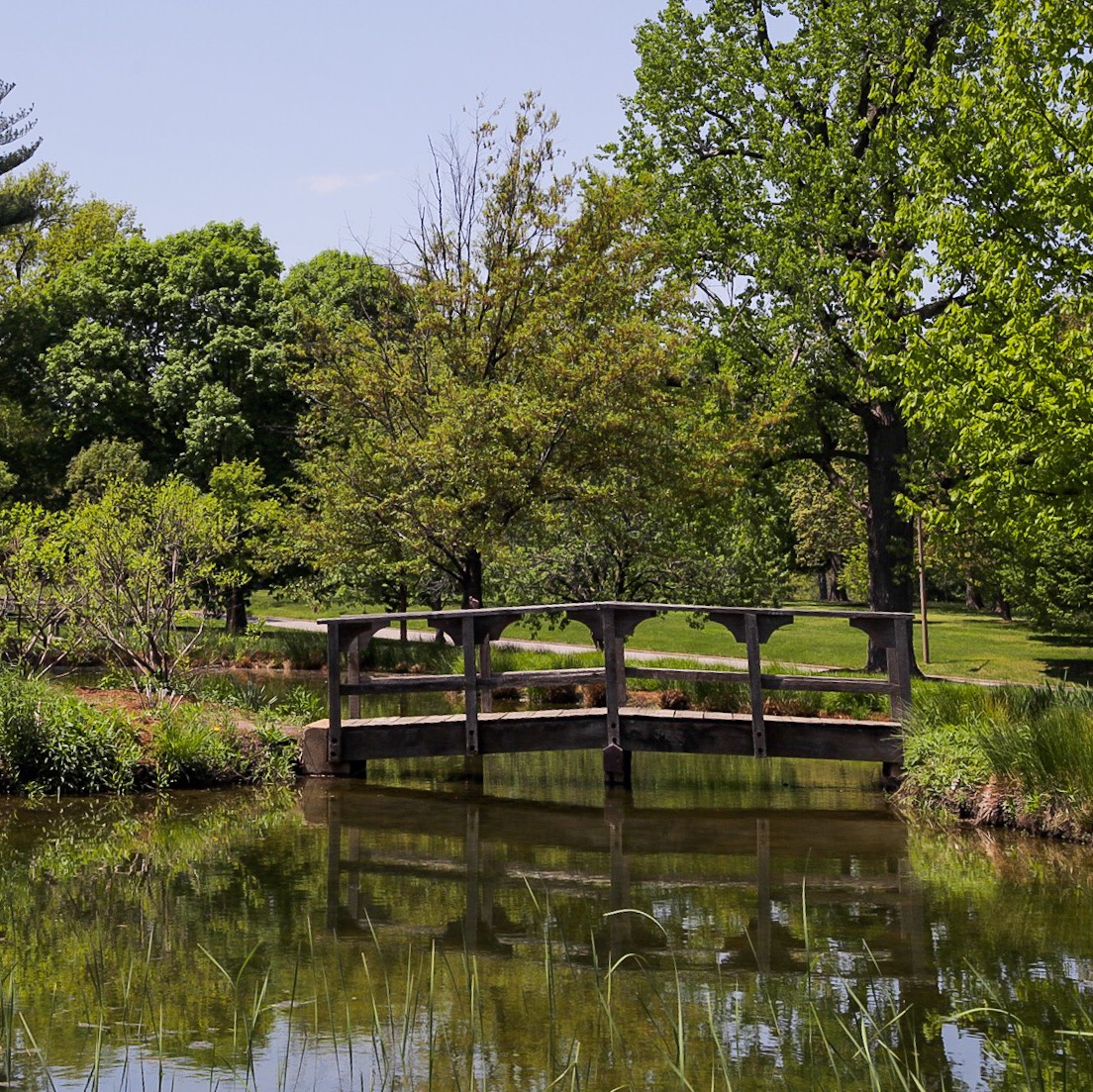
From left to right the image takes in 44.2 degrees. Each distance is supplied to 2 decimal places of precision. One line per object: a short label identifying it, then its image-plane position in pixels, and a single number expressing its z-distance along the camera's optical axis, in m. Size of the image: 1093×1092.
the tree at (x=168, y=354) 38.81
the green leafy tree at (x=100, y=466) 36.31
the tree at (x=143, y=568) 18.09
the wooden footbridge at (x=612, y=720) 16.09
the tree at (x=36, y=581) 18.30
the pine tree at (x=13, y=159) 38.09
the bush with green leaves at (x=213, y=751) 15.62
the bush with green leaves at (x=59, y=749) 15.09
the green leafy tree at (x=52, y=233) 53.41
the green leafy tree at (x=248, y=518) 30.83
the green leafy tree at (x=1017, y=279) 16.53
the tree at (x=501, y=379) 21.53
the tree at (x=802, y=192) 24.58
